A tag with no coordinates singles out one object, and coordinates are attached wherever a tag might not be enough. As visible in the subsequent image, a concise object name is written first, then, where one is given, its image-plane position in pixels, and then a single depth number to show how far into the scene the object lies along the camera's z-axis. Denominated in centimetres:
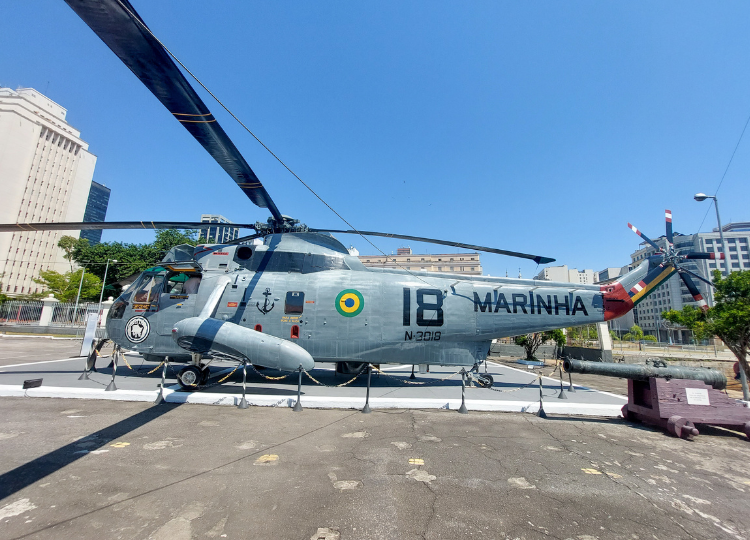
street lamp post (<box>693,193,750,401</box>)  1385
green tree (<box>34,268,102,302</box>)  3962
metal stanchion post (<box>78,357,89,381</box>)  925
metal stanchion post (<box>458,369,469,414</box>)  764
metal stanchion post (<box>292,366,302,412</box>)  742
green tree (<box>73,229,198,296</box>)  4475
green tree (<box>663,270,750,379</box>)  1380
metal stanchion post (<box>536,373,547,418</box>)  758
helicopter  985
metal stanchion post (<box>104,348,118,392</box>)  785
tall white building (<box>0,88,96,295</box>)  7094
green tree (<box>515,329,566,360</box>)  2611
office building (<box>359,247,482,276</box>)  8781
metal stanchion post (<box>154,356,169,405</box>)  757
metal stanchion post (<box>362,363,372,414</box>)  744
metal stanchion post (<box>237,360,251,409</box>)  749
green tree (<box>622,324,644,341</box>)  8452
